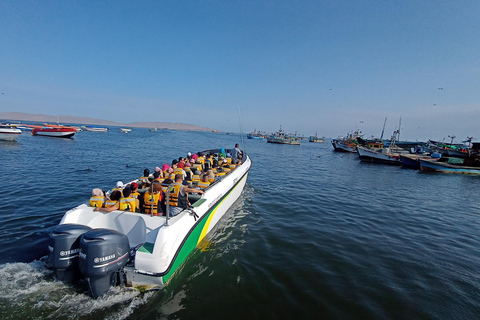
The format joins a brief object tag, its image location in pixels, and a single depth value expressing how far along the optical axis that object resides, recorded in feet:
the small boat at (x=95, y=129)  271.28
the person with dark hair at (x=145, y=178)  21.01
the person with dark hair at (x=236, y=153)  39.42
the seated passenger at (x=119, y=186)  17.45
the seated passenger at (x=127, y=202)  14.48
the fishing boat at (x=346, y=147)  164.43
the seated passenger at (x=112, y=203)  14.24
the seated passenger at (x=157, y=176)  21.13
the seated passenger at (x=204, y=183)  21.90
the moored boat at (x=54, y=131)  121.70
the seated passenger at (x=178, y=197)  15.70
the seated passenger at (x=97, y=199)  14.55
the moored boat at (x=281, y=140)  228.84
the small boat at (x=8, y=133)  84.99
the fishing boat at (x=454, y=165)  73.31
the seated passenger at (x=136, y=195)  15.21
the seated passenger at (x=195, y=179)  22.62
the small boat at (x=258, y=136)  362.61
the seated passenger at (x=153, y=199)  14.89
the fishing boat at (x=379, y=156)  97.27
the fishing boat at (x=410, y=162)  84.43
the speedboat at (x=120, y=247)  10.55
